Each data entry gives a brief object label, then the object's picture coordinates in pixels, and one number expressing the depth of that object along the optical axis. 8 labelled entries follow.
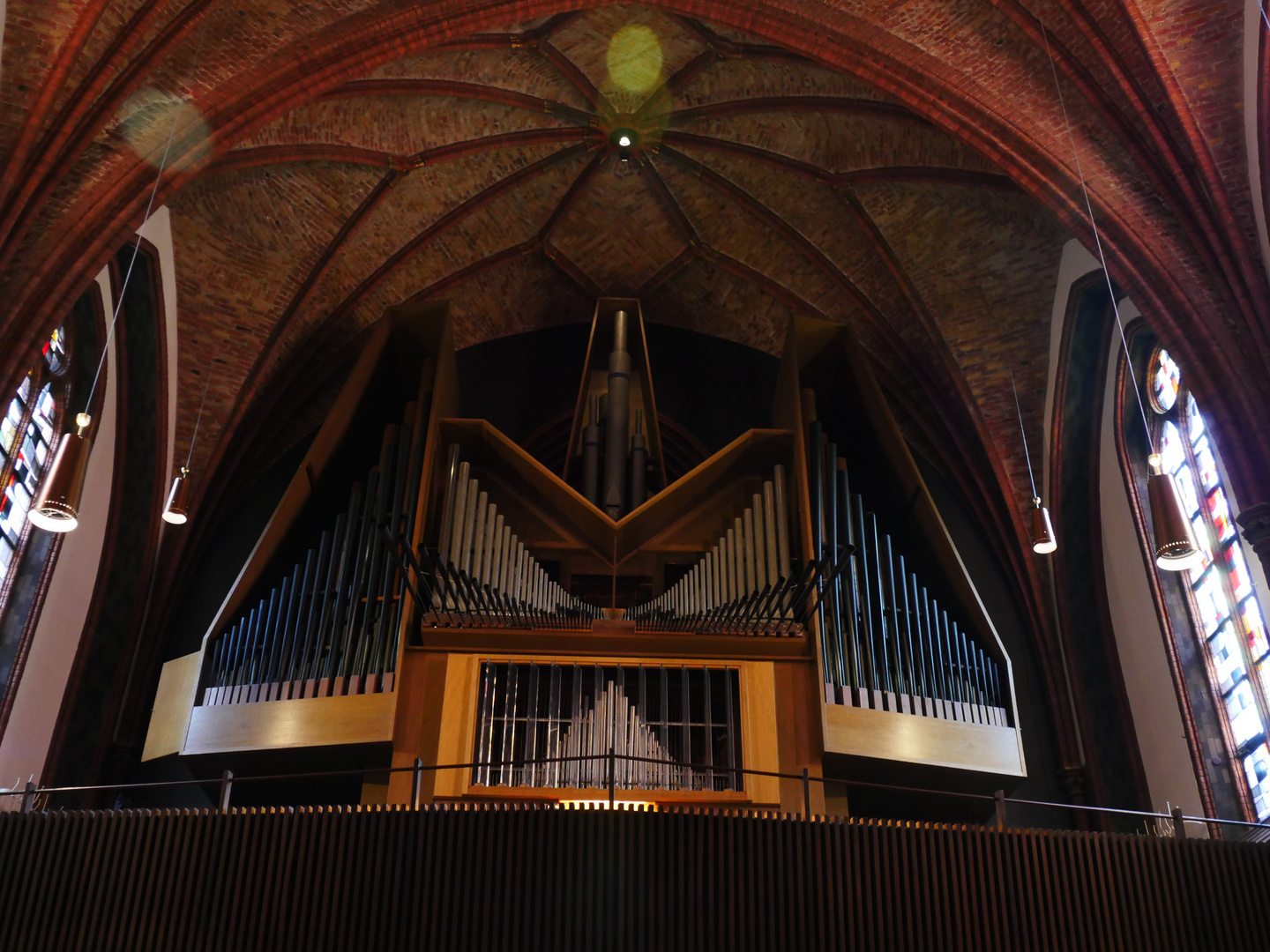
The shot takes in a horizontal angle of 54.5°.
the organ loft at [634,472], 8.48
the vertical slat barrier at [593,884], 8.18
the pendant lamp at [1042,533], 10.56
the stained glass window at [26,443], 12.25
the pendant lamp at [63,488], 7.79
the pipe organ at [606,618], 10.18
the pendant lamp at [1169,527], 7.69
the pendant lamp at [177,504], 11.17
